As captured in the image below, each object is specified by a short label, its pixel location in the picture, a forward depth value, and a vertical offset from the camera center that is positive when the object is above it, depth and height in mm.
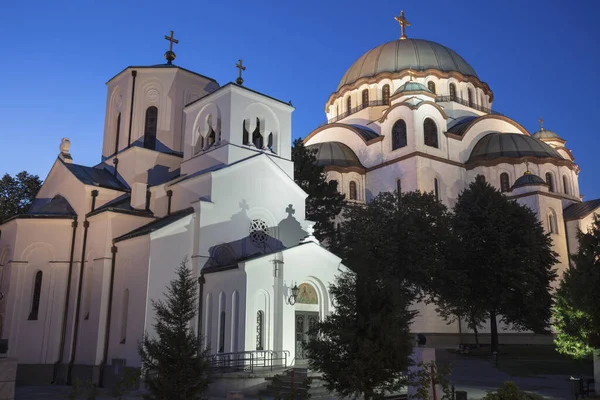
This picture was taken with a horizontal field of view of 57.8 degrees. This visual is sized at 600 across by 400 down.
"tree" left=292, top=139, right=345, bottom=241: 27750 +7018
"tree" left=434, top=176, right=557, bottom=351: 24688 +3102
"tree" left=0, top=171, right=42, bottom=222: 29344 +7593
